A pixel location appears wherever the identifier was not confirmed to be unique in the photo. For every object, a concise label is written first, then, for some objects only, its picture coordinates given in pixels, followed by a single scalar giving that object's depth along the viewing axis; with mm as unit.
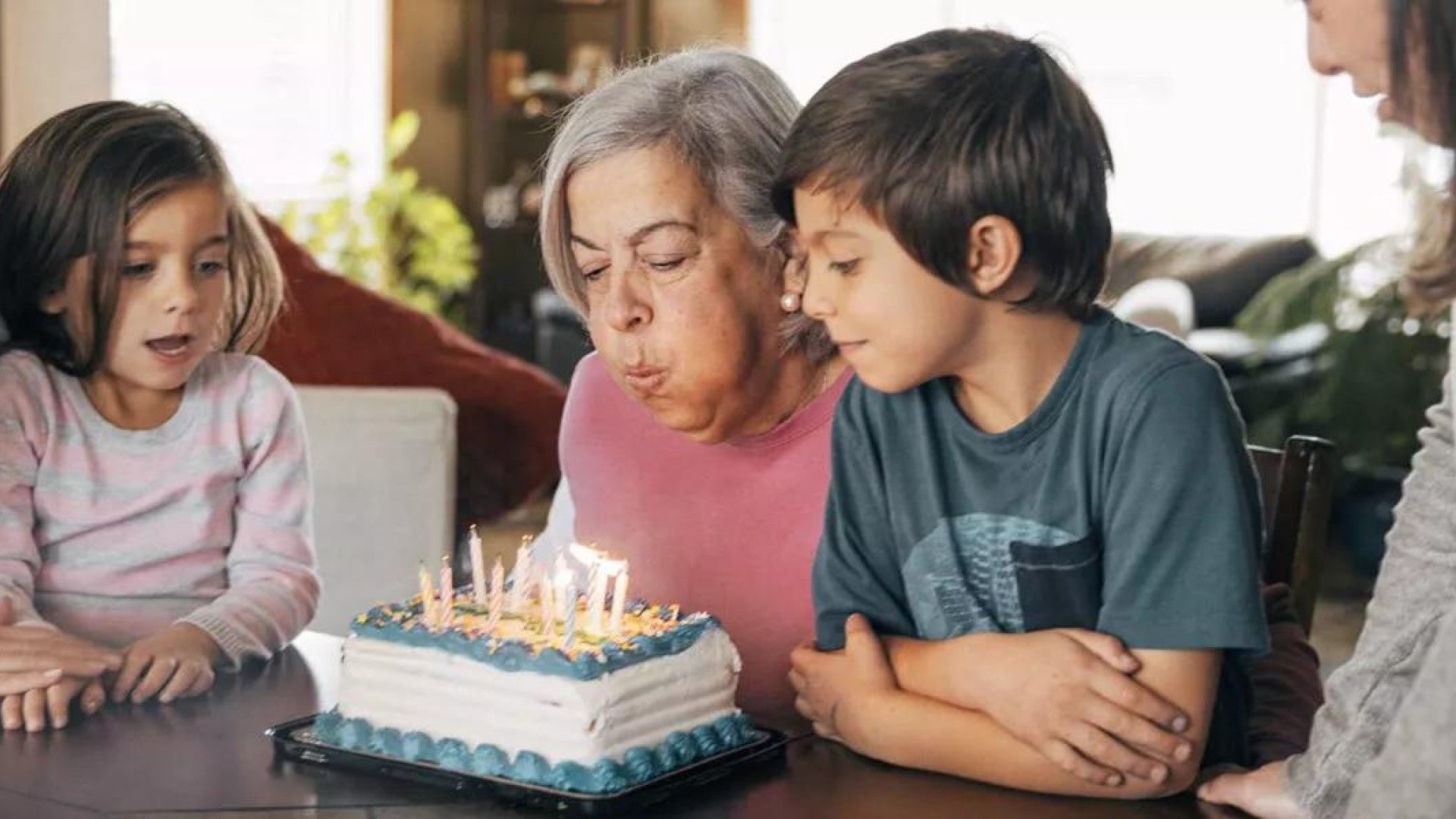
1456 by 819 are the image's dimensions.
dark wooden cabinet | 8719
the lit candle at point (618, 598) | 1399
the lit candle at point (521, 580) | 1461
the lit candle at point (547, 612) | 1407
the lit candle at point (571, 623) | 1350
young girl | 1863
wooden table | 1302
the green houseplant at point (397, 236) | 7625
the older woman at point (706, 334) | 1721
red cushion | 3717
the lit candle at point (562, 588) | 1404
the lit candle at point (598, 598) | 1398
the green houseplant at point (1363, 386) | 5582
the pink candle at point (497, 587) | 1437
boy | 1370
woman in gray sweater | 1221
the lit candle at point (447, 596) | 1421
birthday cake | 1307
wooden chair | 1817
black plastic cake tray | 1284
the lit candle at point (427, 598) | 1425
